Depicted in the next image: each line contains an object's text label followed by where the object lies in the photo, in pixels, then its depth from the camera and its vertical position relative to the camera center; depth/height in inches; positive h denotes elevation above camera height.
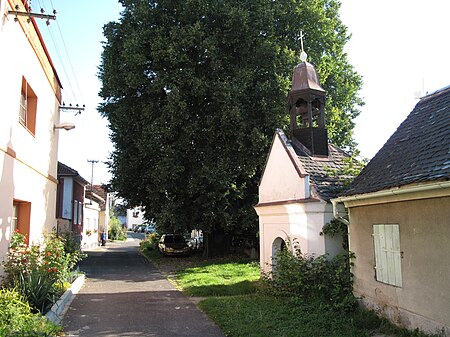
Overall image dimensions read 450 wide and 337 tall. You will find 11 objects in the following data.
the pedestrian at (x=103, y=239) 1658.5 -56.7
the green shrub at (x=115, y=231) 2262.6 -33.8
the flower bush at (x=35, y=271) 327.0 -39.5
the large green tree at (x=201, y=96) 709.3 +235.9
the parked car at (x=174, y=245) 996.6 -51.9
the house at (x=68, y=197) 972.6 +74.8
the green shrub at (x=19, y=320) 227.9 -58.3
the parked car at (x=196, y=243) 1117.1 -54.5
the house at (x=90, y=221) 1392.7 +17.9
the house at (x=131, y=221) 4220.0 +38.3
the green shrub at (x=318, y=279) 362.3 -54.5
